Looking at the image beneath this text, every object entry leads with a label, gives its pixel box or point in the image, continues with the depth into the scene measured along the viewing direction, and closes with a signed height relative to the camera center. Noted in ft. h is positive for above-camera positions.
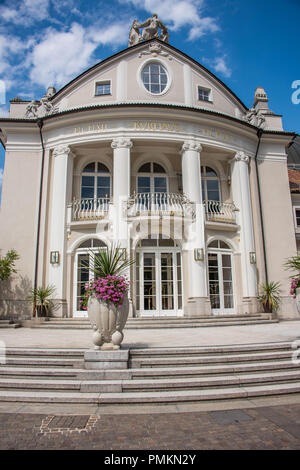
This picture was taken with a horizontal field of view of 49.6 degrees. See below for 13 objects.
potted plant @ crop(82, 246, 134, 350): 19.99 -0.09
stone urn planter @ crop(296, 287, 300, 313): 49.92 +0.48
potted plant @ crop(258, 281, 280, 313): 45.78 +0.96
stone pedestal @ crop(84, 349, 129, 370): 18.61 -2.94
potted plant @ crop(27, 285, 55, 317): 41.70 +1.08
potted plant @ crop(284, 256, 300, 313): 25.55 +1.64
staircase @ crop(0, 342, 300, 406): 16.34 -3.86
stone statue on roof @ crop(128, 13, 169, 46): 57.57 +49.53
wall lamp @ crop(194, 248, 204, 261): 43.83 +6.85
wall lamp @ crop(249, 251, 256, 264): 47.85 +6.92
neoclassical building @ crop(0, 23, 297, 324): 44.91 +17.98
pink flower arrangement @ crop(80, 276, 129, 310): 20.06 +1.15
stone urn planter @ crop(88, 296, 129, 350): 19.92 -0.93
